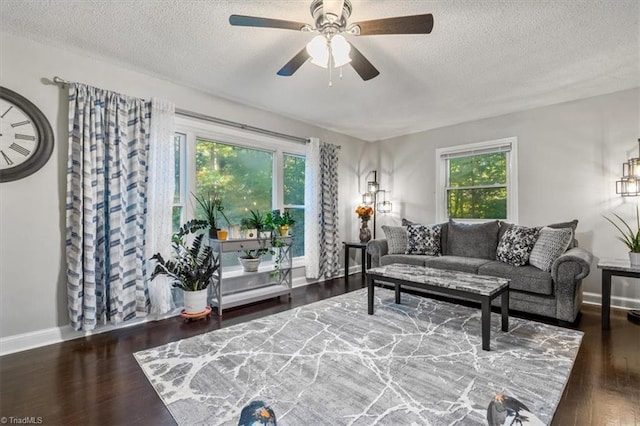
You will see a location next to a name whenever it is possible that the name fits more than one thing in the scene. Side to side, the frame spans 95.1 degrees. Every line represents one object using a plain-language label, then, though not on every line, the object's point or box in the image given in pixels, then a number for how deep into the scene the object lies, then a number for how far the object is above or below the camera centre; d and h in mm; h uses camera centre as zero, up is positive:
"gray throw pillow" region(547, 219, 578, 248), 3424 -141
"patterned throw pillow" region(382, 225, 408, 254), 4340 -375
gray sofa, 2855 -591
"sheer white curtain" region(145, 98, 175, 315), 2965 +214
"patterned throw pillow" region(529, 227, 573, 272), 3062 -348
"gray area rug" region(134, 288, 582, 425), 1663 -1104
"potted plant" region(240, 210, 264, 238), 3656 -153
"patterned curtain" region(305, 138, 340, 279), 4551 +61
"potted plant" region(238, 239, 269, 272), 3617 -559
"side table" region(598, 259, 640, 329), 2699 -562
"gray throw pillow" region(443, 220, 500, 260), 3906 -358
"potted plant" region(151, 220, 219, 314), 2959 -560
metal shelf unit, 3309 -818
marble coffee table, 2357 -632
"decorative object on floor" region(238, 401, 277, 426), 878 -623
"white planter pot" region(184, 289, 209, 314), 3012 -909
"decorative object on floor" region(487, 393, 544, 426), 849 -601
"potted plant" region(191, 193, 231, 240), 3389 +35
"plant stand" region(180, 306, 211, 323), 2990 -1046
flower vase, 5055 -331
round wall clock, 2303 +625
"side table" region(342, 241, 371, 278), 4818 -650
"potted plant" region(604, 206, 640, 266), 2879 -221
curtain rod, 2551 +1140
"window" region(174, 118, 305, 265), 3443 +572
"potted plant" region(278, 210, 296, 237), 3890 -122
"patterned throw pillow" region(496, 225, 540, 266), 3326 -363
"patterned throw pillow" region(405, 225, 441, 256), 4184 -376
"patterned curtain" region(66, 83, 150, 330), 2537 +72
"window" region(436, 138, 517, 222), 4227 +510
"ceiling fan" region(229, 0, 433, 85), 1752 +1172
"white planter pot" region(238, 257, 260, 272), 3613 -620
